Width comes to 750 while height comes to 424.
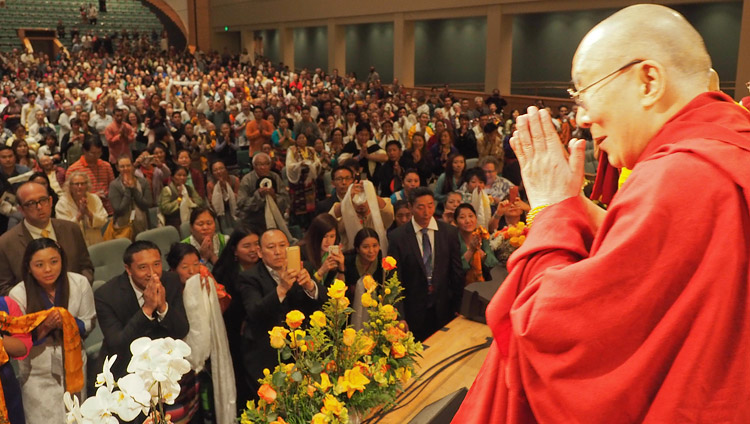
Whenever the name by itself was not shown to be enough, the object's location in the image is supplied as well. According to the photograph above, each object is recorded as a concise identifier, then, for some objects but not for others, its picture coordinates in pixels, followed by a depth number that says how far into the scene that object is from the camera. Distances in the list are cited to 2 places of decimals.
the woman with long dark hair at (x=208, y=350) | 3.44
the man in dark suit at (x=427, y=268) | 4.48
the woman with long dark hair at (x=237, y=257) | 4.16
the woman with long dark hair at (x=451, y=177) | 6.66
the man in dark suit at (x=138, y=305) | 3.29
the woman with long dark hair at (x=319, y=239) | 4.52
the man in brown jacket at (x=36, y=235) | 4.16
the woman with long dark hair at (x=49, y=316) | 3.34
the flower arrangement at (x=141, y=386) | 1.43
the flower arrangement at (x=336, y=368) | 2.03
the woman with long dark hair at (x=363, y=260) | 4.34
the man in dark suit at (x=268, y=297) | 3.43
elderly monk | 0.91
